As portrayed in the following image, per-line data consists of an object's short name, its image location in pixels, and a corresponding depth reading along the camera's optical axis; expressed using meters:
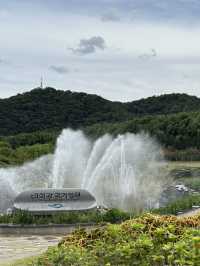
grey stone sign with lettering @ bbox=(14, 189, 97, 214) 15.74
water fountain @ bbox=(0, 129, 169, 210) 20.98
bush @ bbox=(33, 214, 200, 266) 5.89
